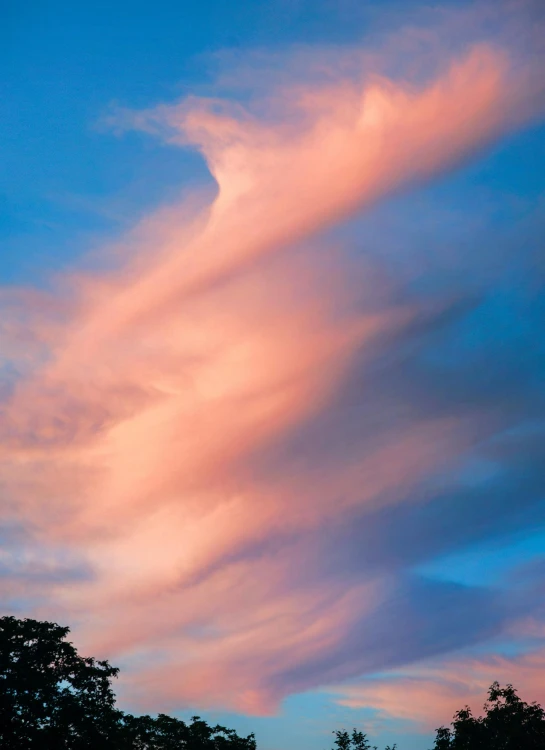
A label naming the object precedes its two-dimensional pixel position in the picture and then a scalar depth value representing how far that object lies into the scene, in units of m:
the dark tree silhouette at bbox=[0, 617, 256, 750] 60.31
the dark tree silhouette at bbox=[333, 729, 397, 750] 98.88
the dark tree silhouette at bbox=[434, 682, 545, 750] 77.62
